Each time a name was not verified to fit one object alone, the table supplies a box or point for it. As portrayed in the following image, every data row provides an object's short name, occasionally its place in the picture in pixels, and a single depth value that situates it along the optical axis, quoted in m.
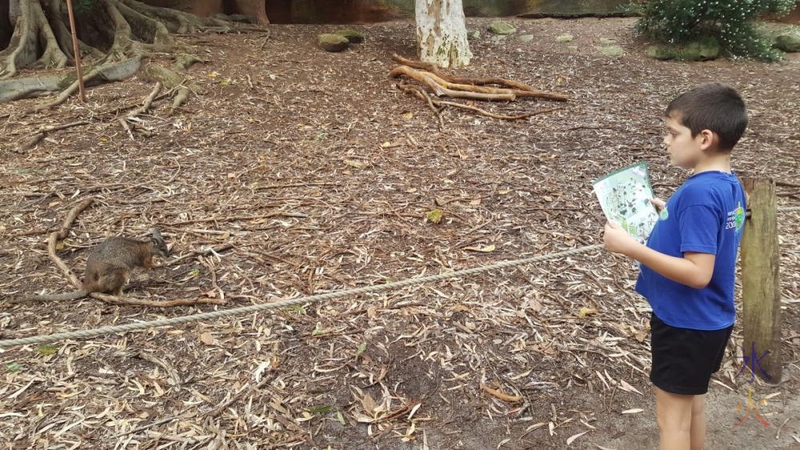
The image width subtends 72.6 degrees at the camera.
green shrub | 9.62
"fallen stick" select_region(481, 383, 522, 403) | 3.03
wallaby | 3.54
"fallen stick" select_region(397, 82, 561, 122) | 6.81
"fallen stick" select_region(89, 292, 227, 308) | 3.52
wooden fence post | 3.06
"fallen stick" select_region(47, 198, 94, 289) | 3.75
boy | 1.89
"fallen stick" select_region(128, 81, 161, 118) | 6.50
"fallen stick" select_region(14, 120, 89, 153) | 5.71
